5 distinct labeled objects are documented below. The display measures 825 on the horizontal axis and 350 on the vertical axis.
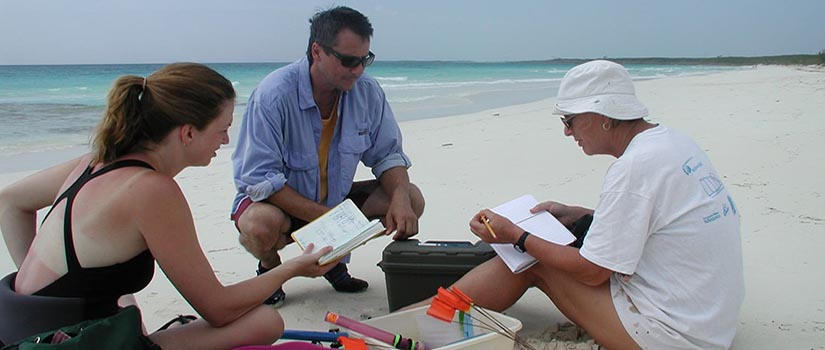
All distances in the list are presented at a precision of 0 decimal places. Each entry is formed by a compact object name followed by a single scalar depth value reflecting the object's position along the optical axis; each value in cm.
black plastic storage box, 297
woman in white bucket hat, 215
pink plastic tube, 233
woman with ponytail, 187
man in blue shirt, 321
